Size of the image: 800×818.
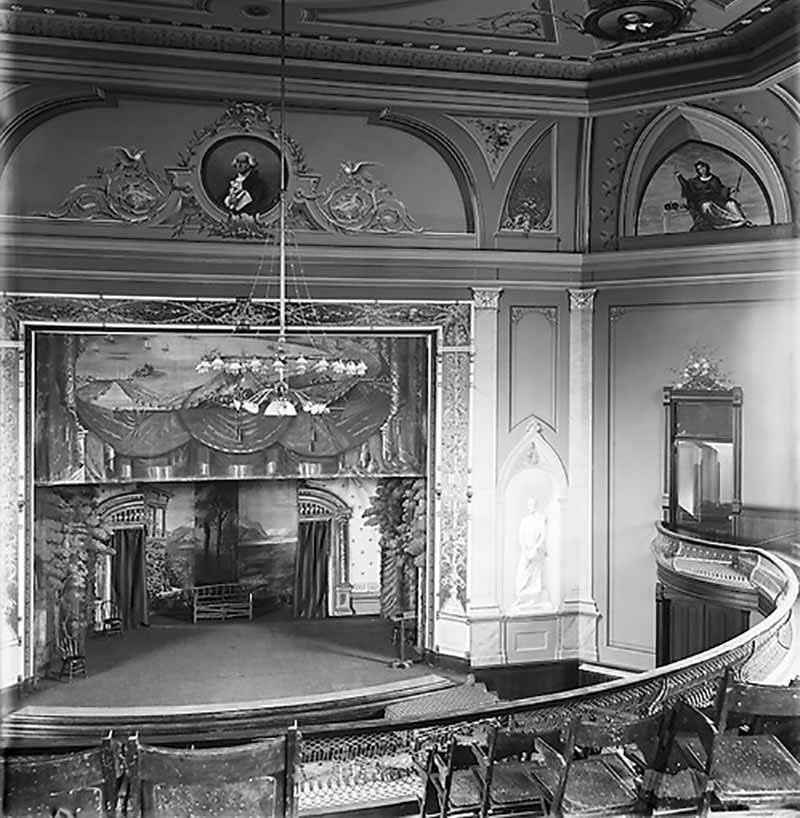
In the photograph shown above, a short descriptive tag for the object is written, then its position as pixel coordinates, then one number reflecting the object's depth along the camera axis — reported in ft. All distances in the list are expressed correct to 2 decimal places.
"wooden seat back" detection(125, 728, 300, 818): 13.15
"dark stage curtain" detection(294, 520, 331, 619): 41.55
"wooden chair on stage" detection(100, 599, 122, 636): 39.40
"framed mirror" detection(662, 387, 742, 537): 35.50
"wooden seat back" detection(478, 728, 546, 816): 14.55
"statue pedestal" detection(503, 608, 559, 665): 38.24
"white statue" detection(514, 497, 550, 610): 38.45
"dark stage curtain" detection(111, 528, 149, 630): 39.58
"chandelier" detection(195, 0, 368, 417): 35.73
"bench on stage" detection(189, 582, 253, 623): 41.11
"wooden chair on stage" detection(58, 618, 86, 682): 35.47
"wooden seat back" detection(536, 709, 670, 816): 14.34
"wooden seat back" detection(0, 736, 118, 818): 12.76
